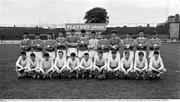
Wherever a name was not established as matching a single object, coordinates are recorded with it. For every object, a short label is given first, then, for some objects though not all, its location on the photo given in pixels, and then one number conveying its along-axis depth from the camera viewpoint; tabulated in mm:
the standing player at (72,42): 10805
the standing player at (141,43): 10352
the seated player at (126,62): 9273
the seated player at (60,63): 9188
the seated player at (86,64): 9331
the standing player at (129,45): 10422
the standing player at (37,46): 10836
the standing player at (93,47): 11133
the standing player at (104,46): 10420
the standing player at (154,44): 10578
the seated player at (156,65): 9027
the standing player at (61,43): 10680
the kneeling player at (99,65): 9234
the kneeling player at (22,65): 9344
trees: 61469
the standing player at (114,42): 10359
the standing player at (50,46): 10617
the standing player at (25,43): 10703
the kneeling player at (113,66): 9209
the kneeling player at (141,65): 9078
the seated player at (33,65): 9312
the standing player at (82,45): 10767
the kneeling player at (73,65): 9311
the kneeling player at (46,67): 9188
